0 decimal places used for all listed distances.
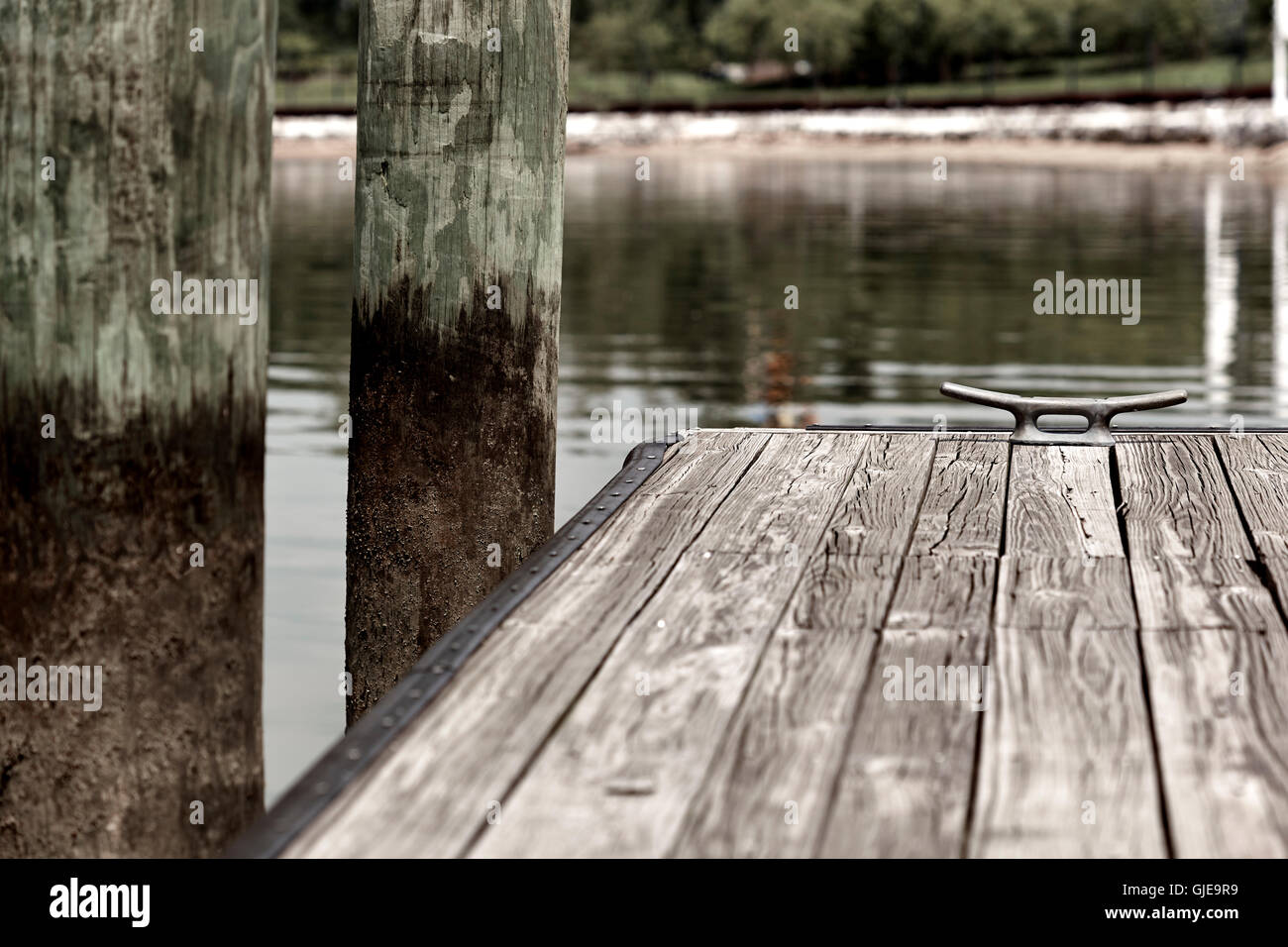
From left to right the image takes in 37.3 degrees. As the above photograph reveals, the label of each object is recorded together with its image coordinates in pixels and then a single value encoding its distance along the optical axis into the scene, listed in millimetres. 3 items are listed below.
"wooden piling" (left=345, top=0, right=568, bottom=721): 4930
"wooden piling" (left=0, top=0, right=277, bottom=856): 3139
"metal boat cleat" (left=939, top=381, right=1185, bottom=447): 5945
